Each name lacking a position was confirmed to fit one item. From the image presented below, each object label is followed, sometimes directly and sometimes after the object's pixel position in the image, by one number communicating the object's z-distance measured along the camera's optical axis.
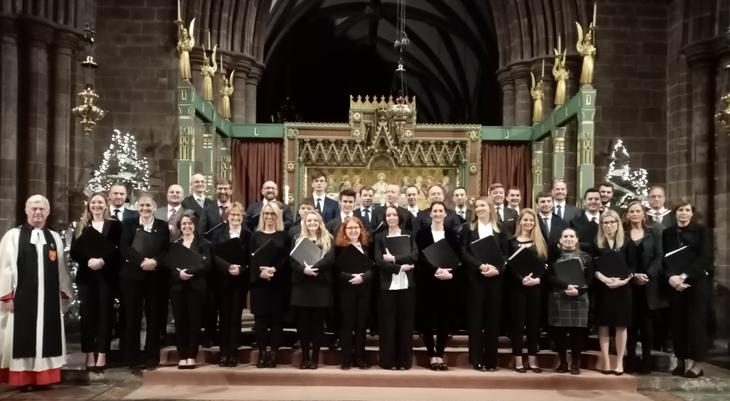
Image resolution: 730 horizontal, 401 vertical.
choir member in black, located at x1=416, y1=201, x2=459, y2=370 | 6.50
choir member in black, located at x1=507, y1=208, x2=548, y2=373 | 6.34
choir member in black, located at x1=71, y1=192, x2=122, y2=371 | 6.41
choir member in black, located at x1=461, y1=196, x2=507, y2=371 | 6.35
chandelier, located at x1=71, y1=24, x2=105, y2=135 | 8.98
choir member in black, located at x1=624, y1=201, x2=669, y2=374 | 6.53
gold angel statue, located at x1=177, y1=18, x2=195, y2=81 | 9.16
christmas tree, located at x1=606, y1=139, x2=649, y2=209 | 10.76
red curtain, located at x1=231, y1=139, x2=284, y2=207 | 11.87
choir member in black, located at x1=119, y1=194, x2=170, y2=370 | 6.41
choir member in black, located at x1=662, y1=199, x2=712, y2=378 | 6.57
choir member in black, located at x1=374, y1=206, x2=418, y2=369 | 6.35
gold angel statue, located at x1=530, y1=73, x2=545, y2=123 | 11.91
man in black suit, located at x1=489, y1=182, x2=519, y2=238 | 7.29
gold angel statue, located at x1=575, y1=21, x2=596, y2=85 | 9.03
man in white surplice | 5.85
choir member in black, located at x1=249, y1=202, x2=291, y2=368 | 6.38
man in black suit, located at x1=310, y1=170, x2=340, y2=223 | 7.57
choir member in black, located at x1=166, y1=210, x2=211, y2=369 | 6.37
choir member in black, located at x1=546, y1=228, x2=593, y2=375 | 6.30
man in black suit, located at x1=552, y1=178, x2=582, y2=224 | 7.24
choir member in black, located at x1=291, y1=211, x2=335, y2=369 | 6.32
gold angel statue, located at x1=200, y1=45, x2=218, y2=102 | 10.31
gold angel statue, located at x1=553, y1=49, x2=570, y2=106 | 10.30
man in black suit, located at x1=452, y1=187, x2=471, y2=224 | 7.29
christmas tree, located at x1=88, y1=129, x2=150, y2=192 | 10.50
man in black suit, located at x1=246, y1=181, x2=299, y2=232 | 7.19
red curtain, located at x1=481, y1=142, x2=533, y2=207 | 11.88
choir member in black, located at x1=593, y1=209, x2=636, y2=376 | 6.34
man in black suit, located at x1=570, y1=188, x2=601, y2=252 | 6.78
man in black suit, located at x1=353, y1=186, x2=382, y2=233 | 7.18
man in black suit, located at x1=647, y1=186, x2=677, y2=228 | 7.03
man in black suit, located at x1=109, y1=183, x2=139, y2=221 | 6.79
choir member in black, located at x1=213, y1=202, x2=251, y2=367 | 6.44
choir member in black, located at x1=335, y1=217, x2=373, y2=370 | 6.38
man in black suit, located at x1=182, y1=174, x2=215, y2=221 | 7.29
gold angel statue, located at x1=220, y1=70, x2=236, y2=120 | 11.68
